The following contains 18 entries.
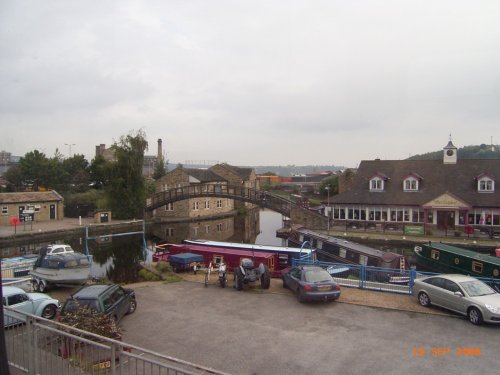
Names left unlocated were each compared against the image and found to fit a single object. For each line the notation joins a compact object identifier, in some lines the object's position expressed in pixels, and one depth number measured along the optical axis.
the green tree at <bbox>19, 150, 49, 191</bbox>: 63.69
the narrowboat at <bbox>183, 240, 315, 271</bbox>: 21.18
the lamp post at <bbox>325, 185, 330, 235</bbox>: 41.34
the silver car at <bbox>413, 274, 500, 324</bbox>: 12.28
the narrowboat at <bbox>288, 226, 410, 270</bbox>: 22.50
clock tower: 41.09
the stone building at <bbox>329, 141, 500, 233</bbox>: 36.28
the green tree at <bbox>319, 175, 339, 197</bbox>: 70.81
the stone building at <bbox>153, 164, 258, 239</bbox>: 51.09
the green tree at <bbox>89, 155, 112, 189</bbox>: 68.19
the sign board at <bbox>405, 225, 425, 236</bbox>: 35.94
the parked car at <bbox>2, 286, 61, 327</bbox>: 12.45
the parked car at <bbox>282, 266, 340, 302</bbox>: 14.45
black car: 11.40
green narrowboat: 19.34
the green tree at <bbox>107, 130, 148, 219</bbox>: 51.22
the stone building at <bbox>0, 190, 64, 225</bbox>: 43.66
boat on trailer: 17.03
